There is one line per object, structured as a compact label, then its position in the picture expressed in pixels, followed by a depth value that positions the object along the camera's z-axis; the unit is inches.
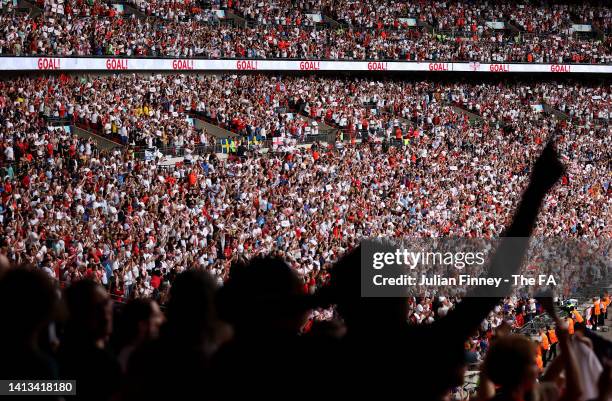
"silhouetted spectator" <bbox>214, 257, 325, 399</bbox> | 214.2
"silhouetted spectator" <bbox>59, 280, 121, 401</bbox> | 261.4
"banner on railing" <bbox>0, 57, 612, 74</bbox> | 2090.3
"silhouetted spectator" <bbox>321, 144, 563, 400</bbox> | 213.3
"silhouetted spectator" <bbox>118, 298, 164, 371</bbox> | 288.2
